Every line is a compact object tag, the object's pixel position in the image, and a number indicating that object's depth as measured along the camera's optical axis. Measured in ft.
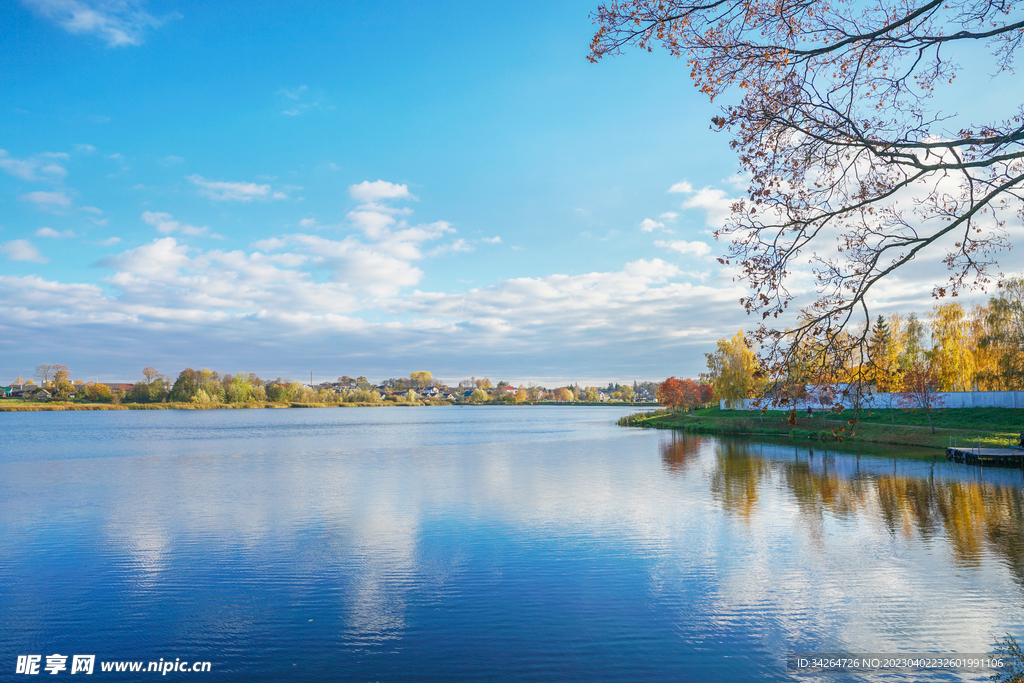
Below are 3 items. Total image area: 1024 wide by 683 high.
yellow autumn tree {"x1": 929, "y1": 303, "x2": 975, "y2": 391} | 213.87
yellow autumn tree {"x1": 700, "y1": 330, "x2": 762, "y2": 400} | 271.08
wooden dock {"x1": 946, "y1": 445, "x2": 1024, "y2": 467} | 117.35
